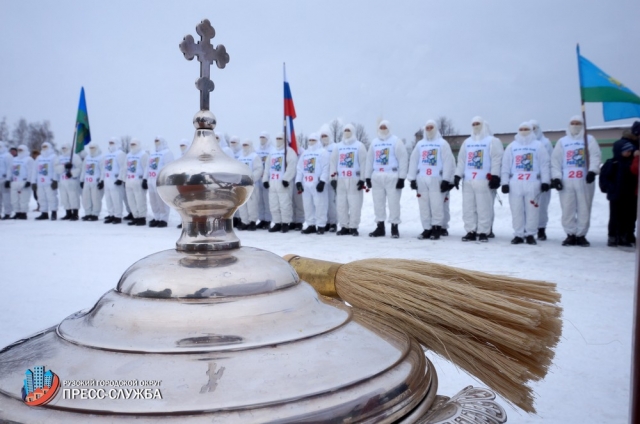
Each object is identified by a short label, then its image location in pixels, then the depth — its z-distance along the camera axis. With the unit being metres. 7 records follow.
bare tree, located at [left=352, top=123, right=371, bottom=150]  41.09
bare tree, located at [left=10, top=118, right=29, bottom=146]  25.68
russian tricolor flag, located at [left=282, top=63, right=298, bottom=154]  11.13
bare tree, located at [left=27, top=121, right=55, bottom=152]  25.50
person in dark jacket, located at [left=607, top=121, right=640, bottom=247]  7.36
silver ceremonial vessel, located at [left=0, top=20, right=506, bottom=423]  0.67
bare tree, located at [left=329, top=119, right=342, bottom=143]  39.09
